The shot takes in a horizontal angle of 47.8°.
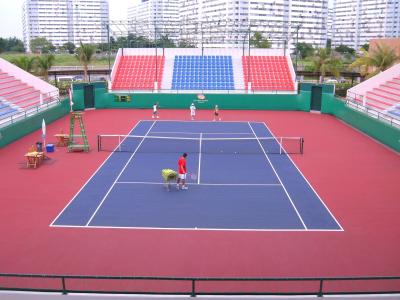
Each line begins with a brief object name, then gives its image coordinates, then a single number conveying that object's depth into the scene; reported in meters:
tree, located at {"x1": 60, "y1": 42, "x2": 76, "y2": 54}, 113.12
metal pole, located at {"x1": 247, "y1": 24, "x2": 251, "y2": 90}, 48.97
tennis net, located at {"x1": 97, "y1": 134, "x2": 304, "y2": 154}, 24.42
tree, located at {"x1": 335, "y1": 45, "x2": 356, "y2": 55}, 117.50
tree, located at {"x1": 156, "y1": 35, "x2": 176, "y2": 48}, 84.61
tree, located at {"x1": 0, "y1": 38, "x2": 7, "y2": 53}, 111.05
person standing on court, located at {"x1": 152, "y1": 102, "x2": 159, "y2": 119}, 36.04
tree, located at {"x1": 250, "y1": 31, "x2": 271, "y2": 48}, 84.94
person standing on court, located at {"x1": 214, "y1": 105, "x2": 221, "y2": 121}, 34.65
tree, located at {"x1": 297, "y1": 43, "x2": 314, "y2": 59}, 106.28
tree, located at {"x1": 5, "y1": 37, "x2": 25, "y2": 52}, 129.49
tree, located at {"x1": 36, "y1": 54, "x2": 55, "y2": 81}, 48.56
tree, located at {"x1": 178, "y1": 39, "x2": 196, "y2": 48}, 78.97
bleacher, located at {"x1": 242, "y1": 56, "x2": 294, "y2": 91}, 47.91
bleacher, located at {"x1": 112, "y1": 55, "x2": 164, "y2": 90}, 47.75
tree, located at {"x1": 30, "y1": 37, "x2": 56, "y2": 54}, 115.59
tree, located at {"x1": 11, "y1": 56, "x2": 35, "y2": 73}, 48.06
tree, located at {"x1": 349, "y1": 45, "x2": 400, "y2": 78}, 44.88
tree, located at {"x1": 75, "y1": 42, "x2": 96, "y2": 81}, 52.03
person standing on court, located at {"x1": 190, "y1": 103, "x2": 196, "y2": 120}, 34.84
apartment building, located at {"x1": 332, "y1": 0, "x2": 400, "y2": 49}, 196.25
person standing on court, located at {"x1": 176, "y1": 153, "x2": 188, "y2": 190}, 17.05
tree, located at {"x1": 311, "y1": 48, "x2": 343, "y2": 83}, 50.62
